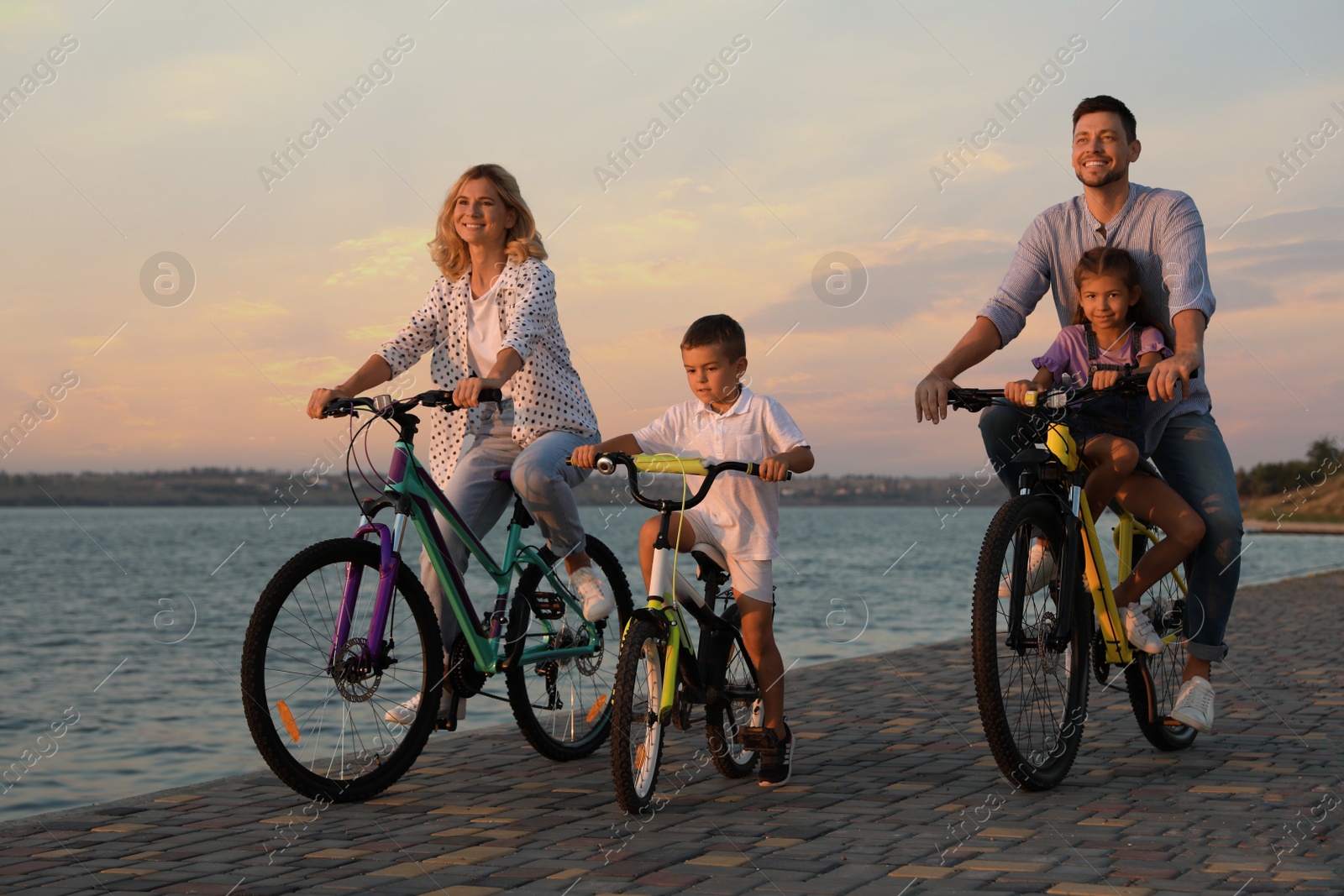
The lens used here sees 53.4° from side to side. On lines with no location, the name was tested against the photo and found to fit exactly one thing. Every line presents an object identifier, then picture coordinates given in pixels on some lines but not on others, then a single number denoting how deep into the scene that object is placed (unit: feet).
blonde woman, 17.43
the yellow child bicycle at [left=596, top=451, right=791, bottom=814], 14.17
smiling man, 17.03
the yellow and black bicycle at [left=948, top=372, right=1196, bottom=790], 14.85
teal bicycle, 14.49
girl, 16.75
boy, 15.60
